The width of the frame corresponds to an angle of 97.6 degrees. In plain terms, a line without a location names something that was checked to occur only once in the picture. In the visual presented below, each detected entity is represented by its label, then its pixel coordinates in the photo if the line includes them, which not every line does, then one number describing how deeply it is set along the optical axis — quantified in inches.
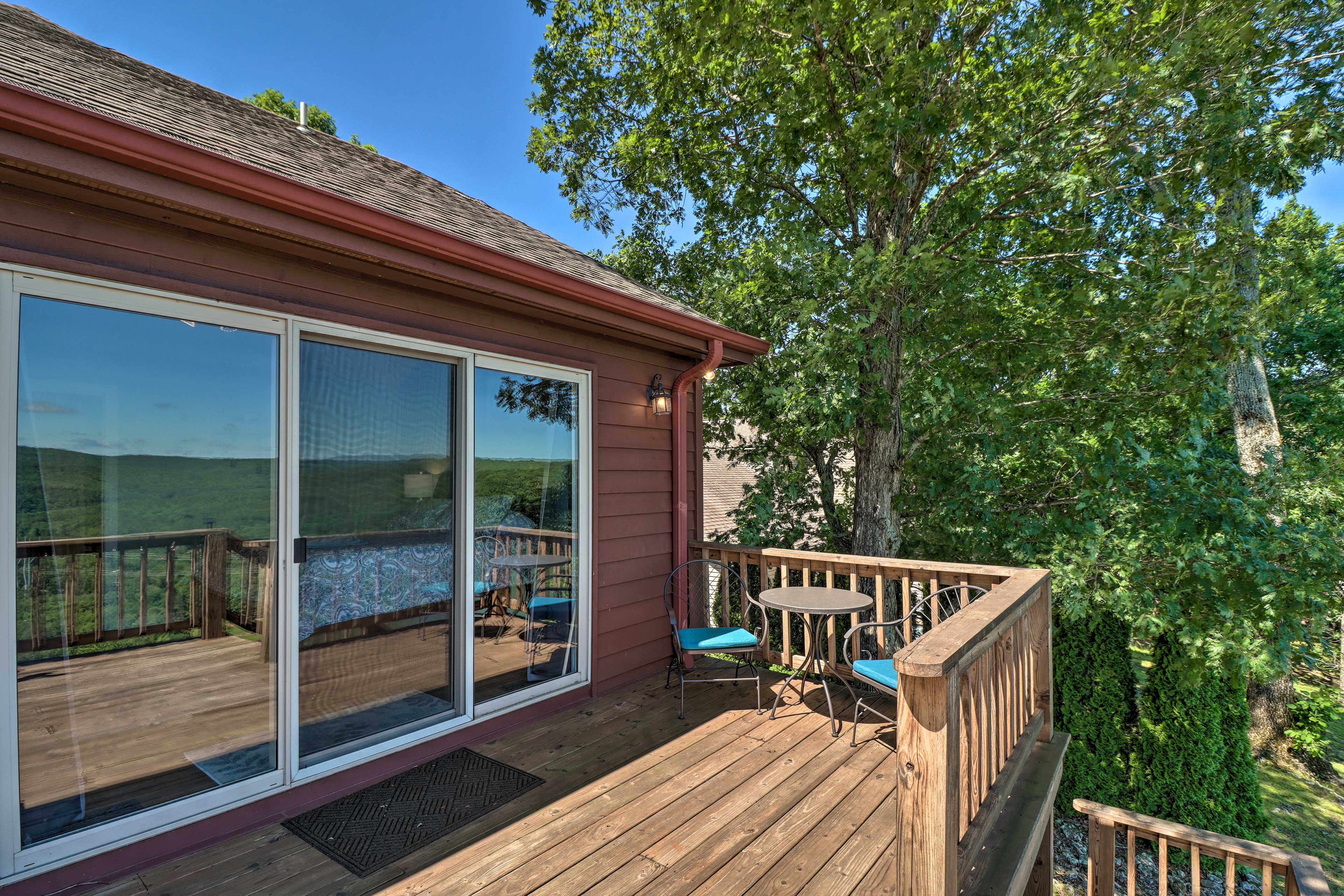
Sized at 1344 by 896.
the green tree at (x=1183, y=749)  229.8
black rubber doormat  89.0
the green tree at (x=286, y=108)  532.4
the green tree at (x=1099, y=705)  240.7
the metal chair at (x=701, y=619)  138.7
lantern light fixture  169.2
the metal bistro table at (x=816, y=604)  131.4
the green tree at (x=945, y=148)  178.7
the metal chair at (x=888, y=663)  117.6
